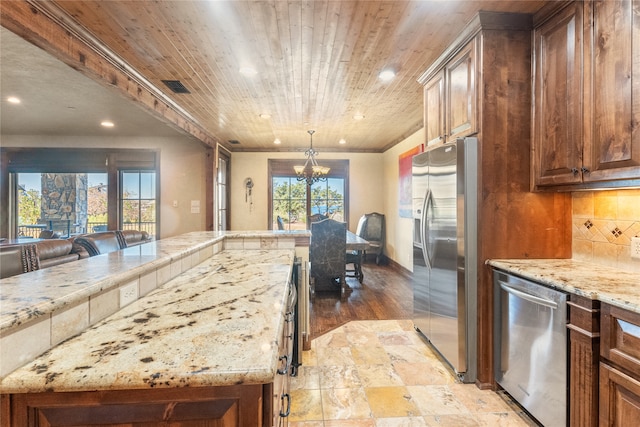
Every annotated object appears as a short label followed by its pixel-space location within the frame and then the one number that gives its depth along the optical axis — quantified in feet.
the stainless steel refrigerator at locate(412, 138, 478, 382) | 7.04
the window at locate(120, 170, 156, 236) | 19.34
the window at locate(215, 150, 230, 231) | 19.24
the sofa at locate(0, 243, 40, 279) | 6.41
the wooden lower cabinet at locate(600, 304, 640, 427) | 4.06
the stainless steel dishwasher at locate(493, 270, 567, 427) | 5.21
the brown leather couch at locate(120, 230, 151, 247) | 11.64
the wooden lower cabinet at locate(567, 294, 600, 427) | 4.63
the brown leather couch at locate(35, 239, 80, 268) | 8.32
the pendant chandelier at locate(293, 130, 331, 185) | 17.74
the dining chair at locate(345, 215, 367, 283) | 16.47
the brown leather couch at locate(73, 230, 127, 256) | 9.75
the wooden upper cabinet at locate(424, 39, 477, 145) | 7.23
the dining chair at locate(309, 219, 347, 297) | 13.98
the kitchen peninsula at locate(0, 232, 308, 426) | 2.25
